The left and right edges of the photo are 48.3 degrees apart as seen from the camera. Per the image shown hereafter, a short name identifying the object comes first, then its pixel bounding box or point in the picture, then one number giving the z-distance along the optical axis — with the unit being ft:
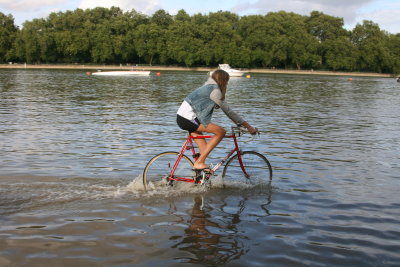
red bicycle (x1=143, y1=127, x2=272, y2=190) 27.35
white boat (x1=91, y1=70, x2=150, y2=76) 274.77
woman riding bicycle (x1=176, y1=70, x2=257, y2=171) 25.73
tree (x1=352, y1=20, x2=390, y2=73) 449.48
